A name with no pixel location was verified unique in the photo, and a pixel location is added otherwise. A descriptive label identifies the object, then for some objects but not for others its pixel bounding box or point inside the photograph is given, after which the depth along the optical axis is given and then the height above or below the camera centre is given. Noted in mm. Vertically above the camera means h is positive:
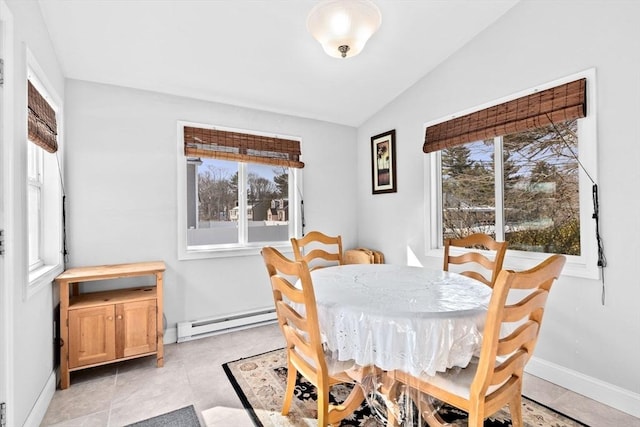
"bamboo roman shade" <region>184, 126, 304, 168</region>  3117 +728
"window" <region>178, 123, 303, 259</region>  3152 +269
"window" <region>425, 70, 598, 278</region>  2125 +263
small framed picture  3615 +610
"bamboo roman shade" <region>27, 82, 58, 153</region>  1815 +598
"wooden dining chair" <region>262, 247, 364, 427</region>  1373 -614
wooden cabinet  2227 -778
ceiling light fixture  1620 +1023
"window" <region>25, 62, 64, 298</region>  1876 +233
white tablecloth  1277 -474
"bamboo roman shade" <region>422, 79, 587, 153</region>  2102 +736
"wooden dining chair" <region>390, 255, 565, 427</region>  1123 -622
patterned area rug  1812 -1199
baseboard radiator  3018 -1101
